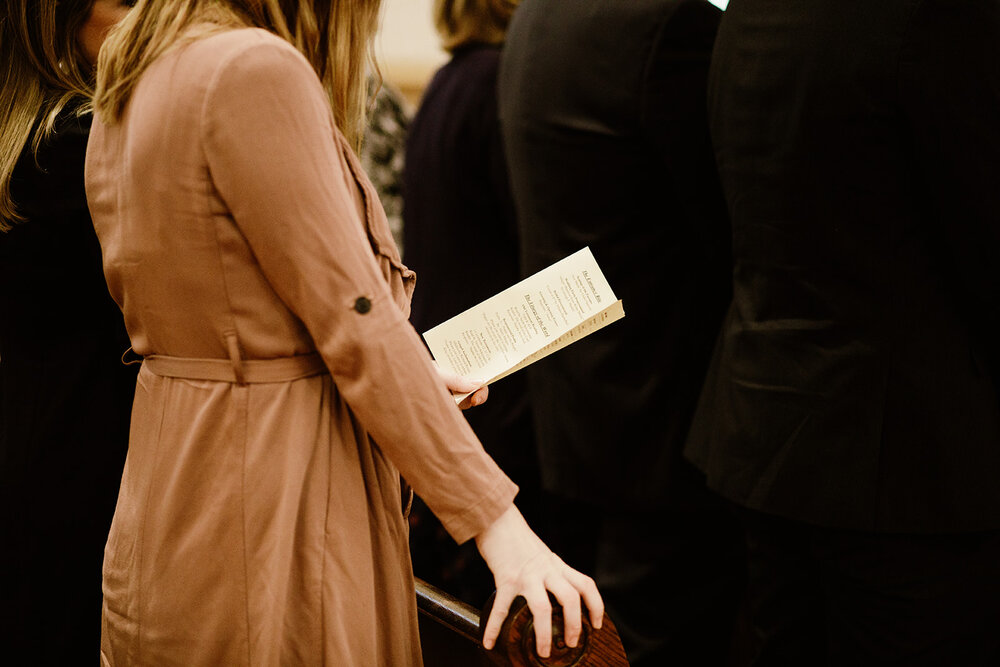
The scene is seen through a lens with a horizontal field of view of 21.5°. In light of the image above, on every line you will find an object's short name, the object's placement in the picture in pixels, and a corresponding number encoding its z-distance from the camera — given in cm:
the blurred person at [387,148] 568
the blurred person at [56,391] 293
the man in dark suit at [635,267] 344
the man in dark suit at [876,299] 296
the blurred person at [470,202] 459
